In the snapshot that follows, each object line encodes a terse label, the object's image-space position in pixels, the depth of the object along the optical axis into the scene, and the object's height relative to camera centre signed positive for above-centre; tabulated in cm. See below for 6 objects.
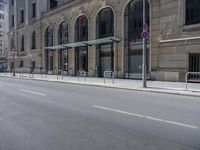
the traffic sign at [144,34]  1027 +251
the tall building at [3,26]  5460 +1639
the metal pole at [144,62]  1029 +63
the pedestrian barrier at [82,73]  1864 -16
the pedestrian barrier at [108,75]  1656 -36
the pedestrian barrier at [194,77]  1108 -37
